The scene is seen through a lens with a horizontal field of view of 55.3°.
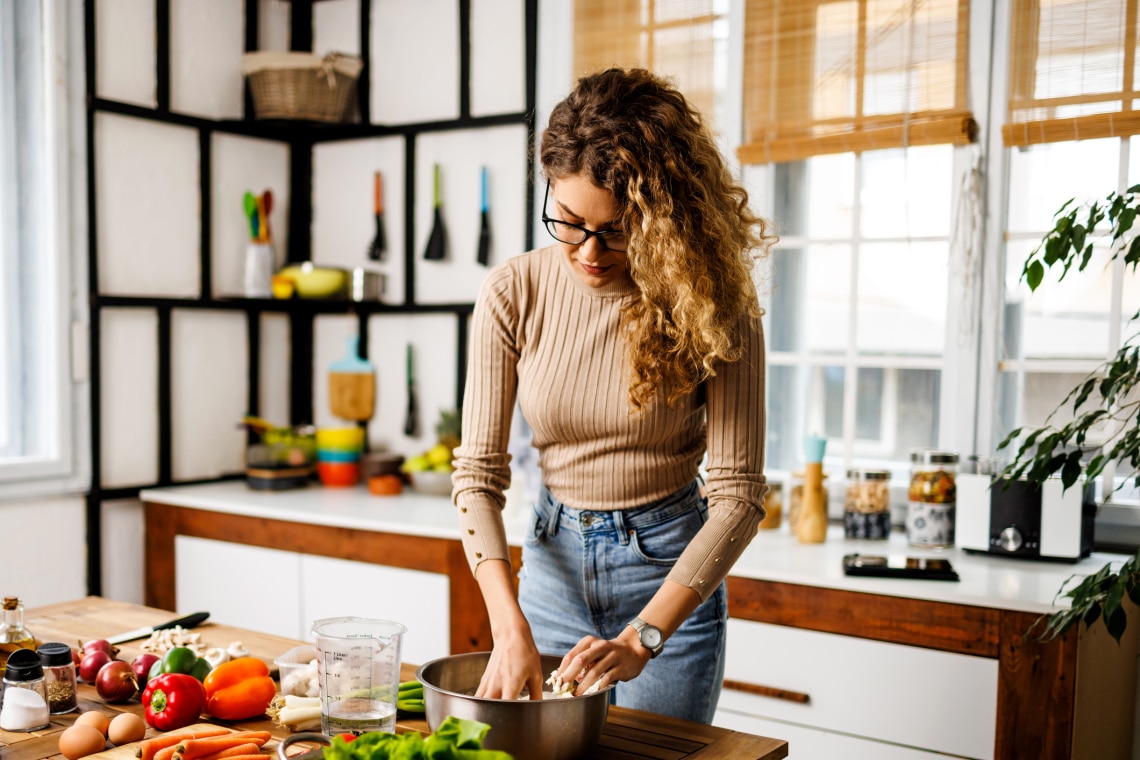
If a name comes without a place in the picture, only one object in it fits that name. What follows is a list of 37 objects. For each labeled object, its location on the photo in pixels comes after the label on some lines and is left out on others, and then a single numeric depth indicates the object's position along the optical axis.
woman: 1.54
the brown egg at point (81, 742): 1.32
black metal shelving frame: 3.33
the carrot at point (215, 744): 1.27
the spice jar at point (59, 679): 1.49
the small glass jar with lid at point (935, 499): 2.65
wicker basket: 3.57
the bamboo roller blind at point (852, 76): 2.81
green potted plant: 1.76
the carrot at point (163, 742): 1.29
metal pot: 3.69
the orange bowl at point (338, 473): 3.66
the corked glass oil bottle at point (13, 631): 1.71
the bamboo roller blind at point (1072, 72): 2.58
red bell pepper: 1.42
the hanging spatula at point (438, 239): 3.62
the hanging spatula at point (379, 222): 3.76
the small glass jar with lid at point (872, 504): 2.74
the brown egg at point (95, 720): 1.37
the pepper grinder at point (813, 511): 2.71
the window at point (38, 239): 3.16
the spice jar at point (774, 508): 2.86
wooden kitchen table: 1.34
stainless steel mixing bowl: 1.21
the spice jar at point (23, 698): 1.42
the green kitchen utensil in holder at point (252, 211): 3.70
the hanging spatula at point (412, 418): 3.71
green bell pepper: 1.52
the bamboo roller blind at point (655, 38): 3.17
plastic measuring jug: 1.33
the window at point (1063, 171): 2.61
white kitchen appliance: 2.46
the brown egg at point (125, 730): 1.37
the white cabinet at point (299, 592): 2.92
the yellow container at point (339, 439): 3.67
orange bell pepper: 1.45
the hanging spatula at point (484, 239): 3.52
